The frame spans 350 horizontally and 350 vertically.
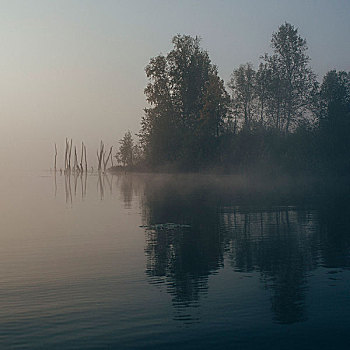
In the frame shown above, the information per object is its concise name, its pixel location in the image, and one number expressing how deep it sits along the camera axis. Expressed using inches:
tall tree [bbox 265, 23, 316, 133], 3422.7
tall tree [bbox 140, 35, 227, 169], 3526.1
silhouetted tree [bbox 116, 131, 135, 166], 5177.2
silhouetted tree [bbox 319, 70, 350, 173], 2861.7
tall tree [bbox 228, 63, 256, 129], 3858.3
